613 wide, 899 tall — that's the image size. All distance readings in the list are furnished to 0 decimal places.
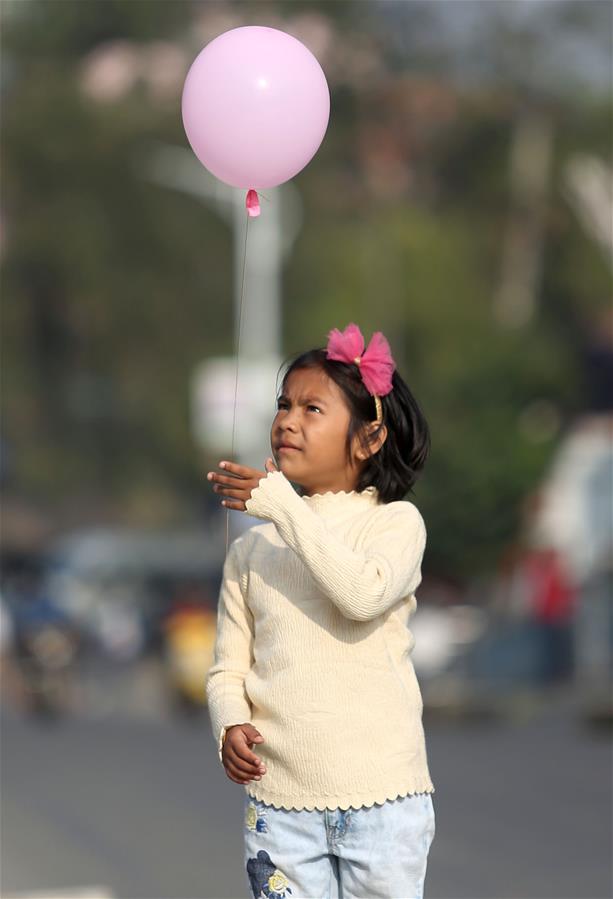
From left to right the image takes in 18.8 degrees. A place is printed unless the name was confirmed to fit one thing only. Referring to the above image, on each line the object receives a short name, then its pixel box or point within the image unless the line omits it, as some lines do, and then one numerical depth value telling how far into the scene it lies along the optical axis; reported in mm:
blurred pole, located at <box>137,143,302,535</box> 26188
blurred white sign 23391
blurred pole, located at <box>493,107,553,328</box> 44031
